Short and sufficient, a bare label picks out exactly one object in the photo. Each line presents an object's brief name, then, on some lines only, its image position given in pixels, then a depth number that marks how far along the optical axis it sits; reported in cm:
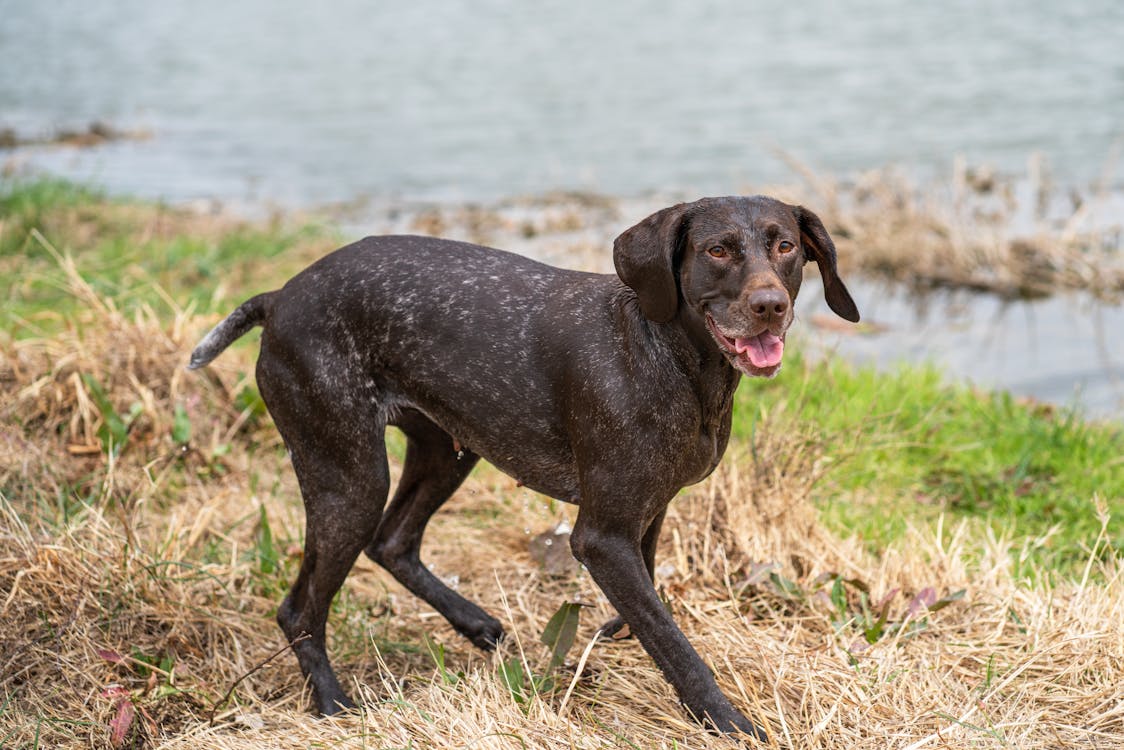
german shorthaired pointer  338
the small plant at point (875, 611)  416
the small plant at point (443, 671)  375
